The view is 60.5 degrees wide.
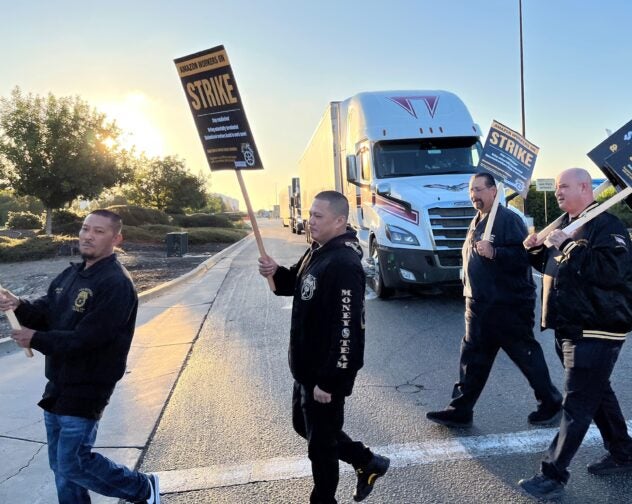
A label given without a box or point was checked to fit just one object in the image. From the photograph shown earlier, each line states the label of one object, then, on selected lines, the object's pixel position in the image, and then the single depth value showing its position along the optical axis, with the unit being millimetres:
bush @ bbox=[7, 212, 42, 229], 38875
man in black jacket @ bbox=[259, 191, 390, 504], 2697
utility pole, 26672
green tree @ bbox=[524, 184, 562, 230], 29377
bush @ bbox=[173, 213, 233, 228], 36500
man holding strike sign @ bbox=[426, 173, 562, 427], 4043
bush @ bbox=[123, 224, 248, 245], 23828
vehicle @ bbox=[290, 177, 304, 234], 33875
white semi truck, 8383
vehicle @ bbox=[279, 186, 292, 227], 43812
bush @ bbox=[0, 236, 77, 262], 16016
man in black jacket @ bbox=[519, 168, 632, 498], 3061
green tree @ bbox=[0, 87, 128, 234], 23828
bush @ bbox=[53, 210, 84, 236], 25188
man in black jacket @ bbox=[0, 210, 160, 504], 2650
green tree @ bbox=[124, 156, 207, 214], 46312
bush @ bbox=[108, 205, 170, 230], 28906
